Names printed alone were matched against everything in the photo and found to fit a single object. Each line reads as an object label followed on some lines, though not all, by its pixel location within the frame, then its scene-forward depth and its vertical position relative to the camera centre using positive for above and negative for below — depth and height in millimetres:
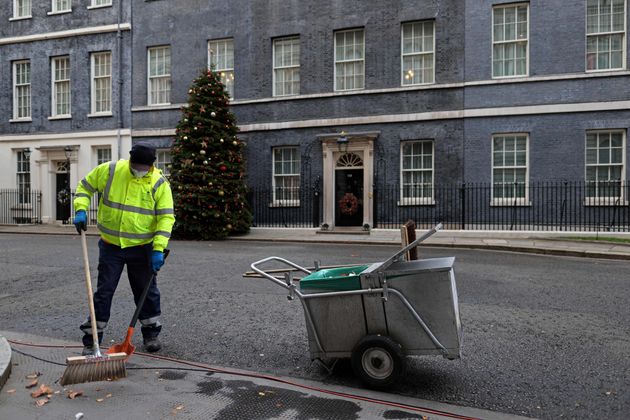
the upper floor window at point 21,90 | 25047 +5342
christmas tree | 16938 +1003
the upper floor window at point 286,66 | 20422 +5261
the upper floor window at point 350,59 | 19500 +5300
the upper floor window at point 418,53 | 18609 +5294
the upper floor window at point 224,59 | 21344 +5856
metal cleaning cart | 3760 -877
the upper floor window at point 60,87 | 24344 +5304
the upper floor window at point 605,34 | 16703 +5371
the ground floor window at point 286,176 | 20150 +890
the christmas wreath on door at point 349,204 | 18656 -216
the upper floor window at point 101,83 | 23578 +5333
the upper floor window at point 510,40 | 17562 +5448
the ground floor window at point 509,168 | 17438 +1031
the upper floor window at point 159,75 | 22469 +5415
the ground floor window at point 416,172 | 18500 +955
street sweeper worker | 4512 -170
